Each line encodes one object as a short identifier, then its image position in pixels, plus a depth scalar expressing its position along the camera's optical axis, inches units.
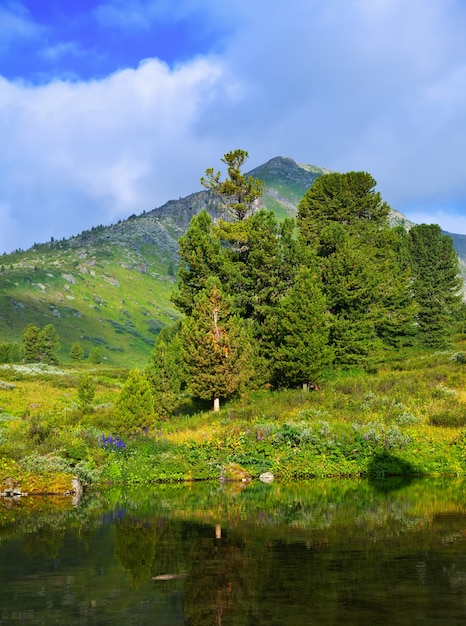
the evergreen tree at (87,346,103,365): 4998.8
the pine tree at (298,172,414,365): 1830.7
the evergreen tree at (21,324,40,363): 4522.6
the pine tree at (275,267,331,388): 1488.7
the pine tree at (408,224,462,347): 2871.6
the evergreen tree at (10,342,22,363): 4428.9
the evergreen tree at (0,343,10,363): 4100.1
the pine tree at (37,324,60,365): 4562.0
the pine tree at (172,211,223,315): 1803.6
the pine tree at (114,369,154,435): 1118.4
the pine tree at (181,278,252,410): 1359.5
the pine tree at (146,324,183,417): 1401.3
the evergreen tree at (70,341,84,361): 5156.0
